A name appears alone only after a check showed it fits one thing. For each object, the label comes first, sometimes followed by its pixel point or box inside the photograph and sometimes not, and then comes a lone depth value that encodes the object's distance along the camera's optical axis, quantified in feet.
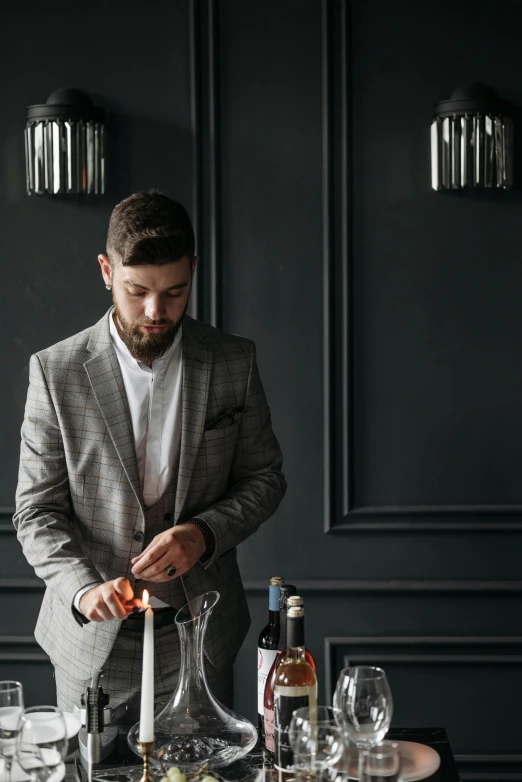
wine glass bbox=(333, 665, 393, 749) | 4.60
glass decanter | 5.05
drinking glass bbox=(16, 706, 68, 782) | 4.20
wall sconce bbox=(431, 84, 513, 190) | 9.12
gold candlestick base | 4.46
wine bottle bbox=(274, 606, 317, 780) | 4.66
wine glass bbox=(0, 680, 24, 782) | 4.48
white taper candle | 4.40
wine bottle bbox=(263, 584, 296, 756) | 5.16
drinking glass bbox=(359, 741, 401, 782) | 4.06
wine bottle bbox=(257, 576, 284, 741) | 5.38
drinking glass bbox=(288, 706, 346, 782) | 4.23
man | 6.58
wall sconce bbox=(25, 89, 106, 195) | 9.21
